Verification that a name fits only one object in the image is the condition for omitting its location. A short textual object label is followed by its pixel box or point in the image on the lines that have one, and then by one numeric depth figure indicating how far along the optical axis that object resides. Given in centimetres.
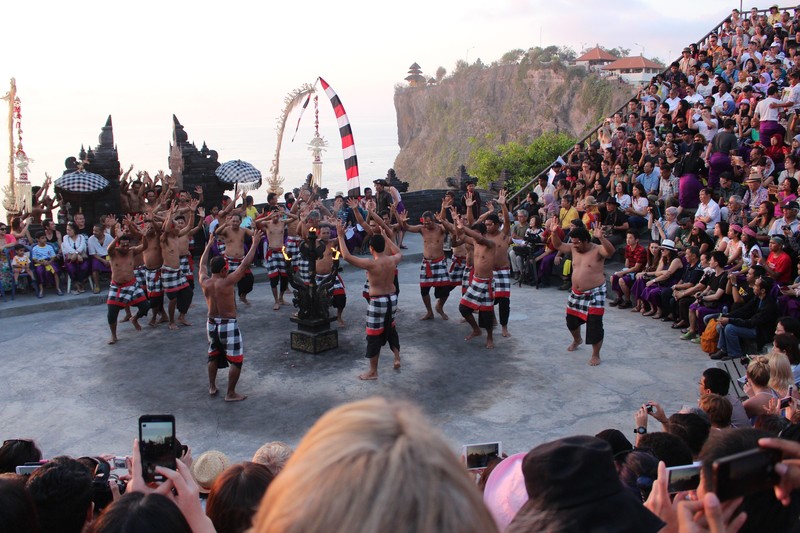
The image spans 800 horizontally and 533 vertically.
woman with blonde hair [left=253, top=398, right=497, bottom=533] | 124
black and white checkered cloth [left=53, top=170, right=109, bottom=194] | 1344
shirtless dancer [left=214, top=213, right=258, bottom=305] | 1148
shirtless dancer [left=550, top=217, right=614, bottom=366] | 888
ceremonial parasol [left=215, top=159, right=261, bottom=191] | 1574
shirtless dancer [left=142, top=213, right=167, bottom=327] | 1073
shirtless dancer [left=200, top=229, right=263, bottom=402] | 788
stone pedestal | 938
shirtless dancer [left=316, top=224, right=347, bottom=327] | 1062
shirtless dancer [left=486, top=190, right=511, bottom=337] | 1001
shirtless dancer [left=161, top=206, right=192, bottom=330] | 1074
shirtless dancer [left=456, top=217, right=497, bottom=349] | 970
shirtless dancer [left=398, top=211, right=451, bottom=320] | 1096
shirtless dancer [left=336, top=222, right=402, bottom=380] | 858
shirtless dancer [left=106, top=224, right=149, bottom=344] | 1012
